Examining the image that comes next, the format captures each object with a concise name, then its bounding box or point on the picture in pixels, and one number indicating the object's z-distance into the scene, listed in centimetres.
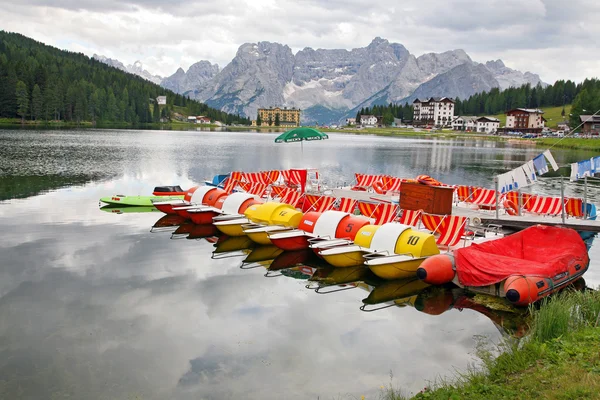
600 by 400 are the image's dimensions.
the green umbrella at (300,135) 3969
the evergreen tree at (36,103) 16638
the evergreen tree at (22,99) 16075
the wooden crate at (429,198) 2834
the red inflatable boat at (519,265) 1733
